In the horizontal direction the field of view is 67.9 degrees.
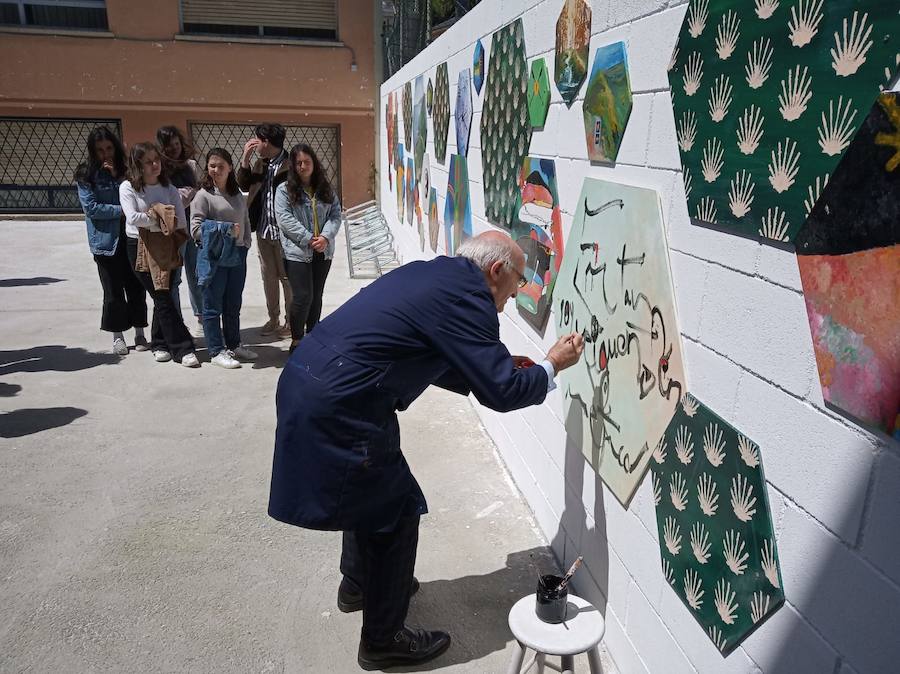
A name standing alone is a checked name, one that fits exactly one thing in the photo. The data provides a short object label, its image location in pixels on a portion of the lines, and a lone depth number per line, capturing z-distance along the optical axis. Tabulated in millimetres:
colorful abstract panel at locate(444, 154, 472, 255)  4406
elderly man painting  1994
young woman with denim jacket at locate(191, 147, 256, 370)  4930
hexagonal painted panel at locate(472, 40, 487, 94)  3918
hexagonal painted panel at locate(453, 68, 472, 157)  4254
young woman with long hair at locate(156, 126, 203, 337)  5301
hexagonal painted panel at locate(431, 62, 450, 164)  5078
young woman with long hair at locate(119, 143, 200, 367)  4867
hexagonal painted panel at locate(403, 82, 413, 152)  7580
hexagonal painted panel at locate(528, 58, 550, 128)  2824
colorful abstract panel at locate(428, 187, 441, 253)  5777
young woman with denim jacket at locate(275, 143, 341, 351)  5027
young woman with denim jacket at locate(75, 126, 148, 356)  4945
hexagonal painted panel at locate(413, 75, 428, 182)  6393
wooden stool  1920
